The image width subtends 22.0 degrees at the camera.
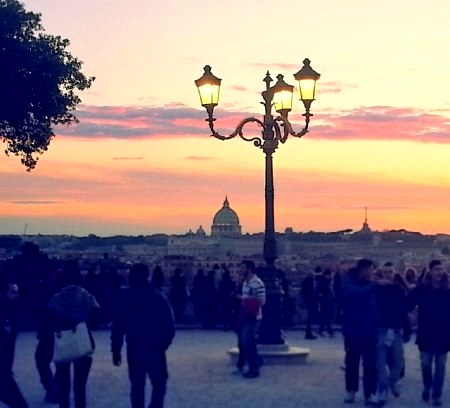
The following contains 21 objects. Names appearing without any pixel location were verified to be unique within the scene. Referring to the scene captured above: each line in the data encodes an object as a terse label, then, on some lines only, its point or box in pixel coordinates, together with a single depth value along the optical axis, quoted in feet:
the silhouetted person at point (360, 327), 43.86
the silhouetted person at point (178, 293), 87.56
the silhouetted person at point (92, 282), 84.69
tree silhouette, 94.58
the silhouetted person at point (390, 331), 45.09
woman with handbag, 37.63
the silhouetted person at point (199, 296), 86.83
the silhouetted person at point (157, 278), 45.60
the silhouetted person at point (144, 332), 38.09
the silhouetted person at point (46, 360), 43.60
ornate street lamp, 59.67
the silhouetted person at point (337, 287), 79.65
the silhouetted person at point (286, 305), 83.61
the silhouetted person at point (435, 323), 44.39
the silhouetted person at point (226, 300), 84.79
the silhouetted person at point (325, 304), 78.48
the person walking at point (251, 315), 52.47
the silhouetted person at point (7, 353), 38.47
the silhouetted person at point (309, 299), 76.38
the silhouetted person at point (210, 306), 85.81
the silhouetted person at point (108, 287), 83.76
